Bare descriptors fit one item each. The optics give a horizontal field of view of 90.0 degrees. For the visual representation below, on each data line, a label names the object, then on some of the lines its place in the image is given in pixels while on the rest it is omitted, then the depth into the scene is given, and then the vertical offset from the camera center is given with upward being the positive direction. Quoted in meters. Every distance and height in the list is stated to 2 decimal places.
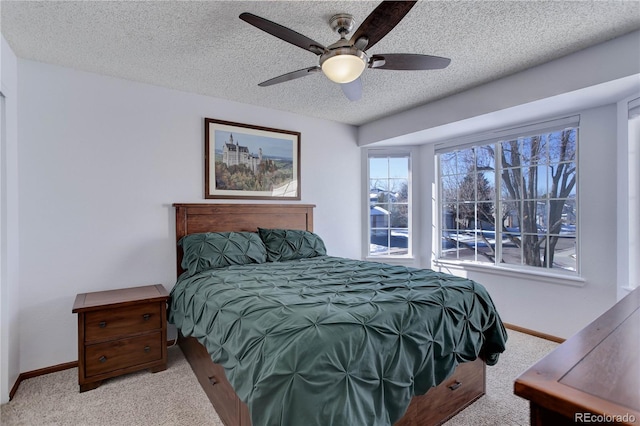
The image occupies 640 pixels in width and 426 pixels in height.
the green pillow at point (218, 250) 2.83 -0.36
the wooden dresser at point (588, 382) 0.58 -0.35
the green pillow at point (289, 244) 3.29 -0.35
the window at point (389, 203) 4.67 +0.12
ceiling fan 1.59 +0.95
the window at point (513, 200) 3.23 +0.13
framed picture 3.41 +0.57
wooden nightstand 2.30 -0.93
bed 1.23 -0.61
